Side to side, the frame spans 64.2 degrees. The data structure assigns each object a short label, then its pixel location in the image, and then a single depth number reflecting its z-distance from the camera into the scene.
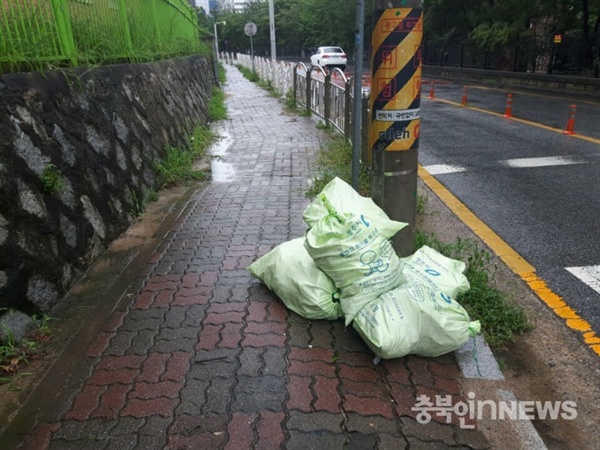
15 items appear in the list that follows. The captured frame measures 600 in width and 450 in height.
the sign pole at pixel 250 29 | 24.11
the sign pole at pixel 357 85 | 3.20
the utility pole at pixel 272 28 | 23.87
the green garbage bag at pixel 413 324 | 2.56
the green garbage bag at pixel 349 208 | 3.05
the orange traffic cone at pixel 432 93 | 16.69
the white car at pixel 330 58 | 32.41
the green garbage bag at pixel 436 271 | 2.94
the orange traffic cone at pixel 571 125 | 8.91
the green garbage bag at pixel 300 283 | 2.98
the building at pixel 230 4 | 111.24
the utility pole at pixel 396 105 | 3.01
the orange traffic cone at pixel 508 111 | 11.04
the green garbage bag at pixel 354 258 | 2.74
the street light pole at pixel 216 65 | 20.69
